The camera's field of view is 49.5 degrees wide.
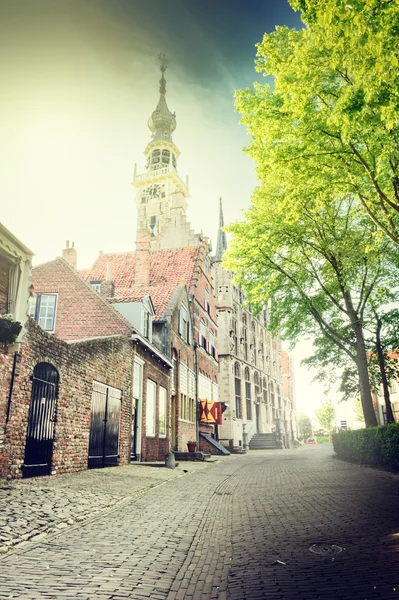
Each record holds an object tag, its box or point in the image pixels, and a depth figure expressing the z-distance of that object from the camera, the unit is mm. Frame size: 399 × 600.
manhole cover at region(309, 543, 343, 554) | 4836
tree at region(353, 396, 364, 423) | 55600
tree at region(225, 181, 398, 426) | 16453
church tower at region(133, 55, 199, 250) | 61656
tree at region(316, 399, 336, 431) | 80188
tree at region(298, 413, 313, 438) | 94450
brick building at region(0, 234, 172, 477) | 9031
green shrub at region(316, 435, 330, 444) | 75000
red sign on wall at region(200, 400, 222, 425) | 27634
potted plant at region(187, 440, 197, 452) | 22122
